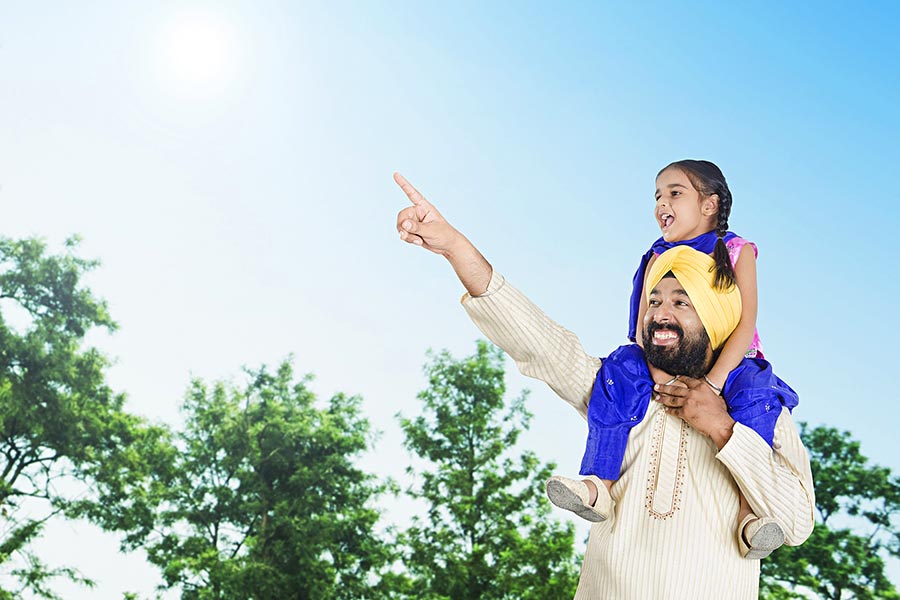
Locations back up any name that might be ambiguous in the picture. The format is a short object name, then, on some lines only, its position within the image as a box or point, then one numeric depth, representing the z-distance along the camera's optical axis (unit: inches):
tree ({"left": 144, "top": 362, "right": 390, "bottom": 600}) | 634.2
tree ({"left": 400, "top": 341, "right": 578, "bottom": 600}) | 561.0
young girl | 87.1
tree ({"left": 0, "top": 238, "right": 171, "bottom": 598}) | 634.8
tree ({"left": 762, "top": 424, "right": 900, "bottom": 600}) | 568.1
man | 86.4
